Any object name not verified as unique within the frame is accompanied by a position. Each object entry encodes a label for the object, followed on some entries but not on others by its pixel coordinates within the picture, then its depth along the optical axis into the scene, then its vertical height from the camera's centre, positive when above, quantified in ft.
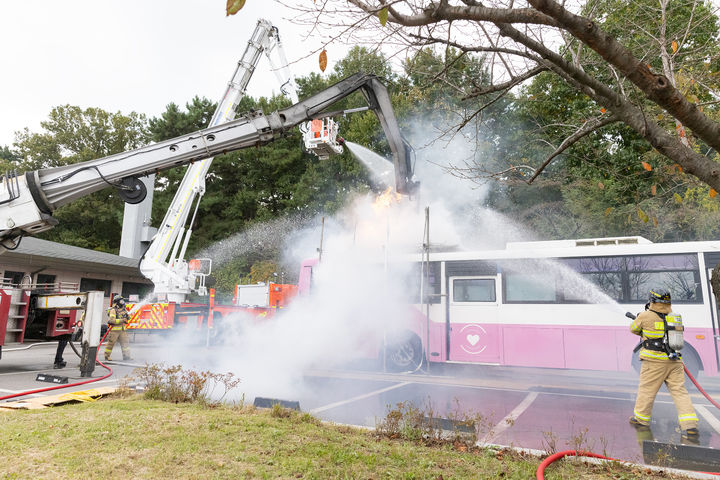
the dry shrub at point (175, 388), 20.86 -3.33
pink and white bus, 29.76 +1.61
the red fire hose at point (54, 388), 22.68 -4.05
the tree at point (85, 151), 118.73 +44.26
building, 61.37 +7.04
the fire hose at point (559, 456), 12.46 -3.92
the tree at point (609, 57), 9.62 +7.24
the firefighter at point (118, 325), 39.27 -0.88
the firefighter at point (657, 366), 19.04 -1.68
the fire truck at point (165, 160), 24.41 +8.67
